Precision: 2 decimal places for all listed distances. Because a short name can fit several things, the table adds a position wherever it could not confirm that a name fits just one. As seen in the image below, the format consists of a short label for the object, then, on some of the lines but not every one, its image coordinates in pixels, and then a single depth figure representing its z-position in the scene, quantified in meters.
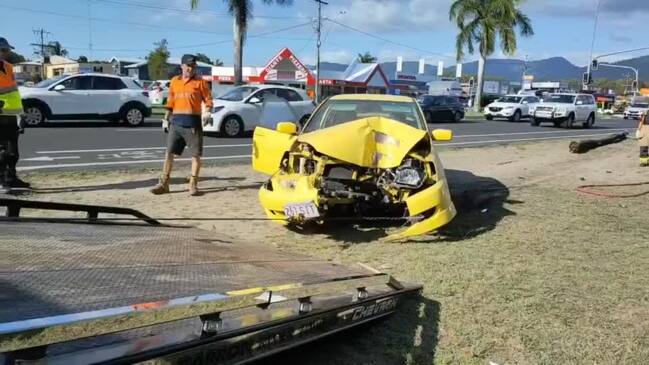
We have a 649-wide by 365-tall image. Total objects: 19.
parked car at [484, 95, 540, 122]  33.69
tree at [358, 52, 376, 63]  94.62
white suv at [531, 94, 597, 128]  28.77
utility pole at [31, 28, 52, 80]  101.45
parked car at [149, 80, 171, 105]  34.25
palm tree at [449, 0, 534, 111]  44.09
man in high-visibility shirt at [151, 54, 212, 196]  7.60
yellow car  5.52
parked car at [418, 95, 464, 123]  32.47
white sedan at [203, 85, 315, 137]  16.72
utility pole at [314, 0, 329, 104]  42.31
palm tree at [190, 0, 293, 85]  29.64
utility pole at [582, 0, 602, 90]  61.67
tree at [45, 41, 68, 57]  106.88
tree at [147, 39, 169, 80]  77.31
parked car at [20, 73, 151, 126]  17.38
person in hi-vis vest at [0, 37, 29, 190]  7.13
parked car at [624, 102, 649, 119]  47.03
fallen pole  15.69
